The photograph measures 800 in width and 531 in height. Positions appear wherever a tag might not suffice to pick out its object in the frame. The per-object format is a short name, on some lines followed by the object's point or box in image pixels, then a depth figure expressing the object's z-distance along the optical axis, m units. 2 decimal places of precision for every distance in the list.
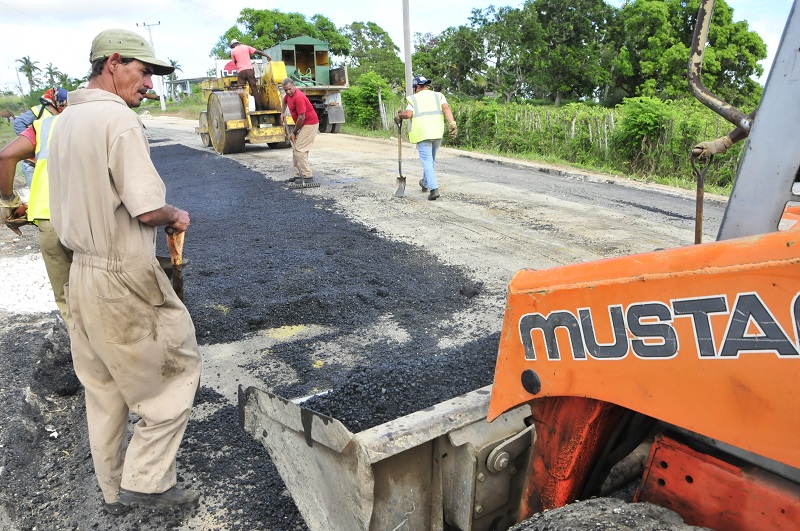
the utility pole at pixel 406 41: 16.05
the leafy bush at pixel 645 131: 11.27
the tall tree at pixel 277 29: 52.66
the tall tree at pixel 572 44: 37.78
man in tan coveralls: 2.21
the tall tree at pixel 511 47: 38.44
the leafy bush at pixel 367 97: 23.42
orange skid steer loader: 1.11
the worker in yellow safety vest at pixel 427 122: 8.59
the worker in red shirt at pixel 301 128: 9.99
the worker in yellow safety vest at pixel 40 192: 3.37
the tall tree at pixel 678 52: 27.69
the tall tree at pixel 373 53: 43.81
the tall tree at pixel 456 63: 40.19
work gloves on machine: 1.63
